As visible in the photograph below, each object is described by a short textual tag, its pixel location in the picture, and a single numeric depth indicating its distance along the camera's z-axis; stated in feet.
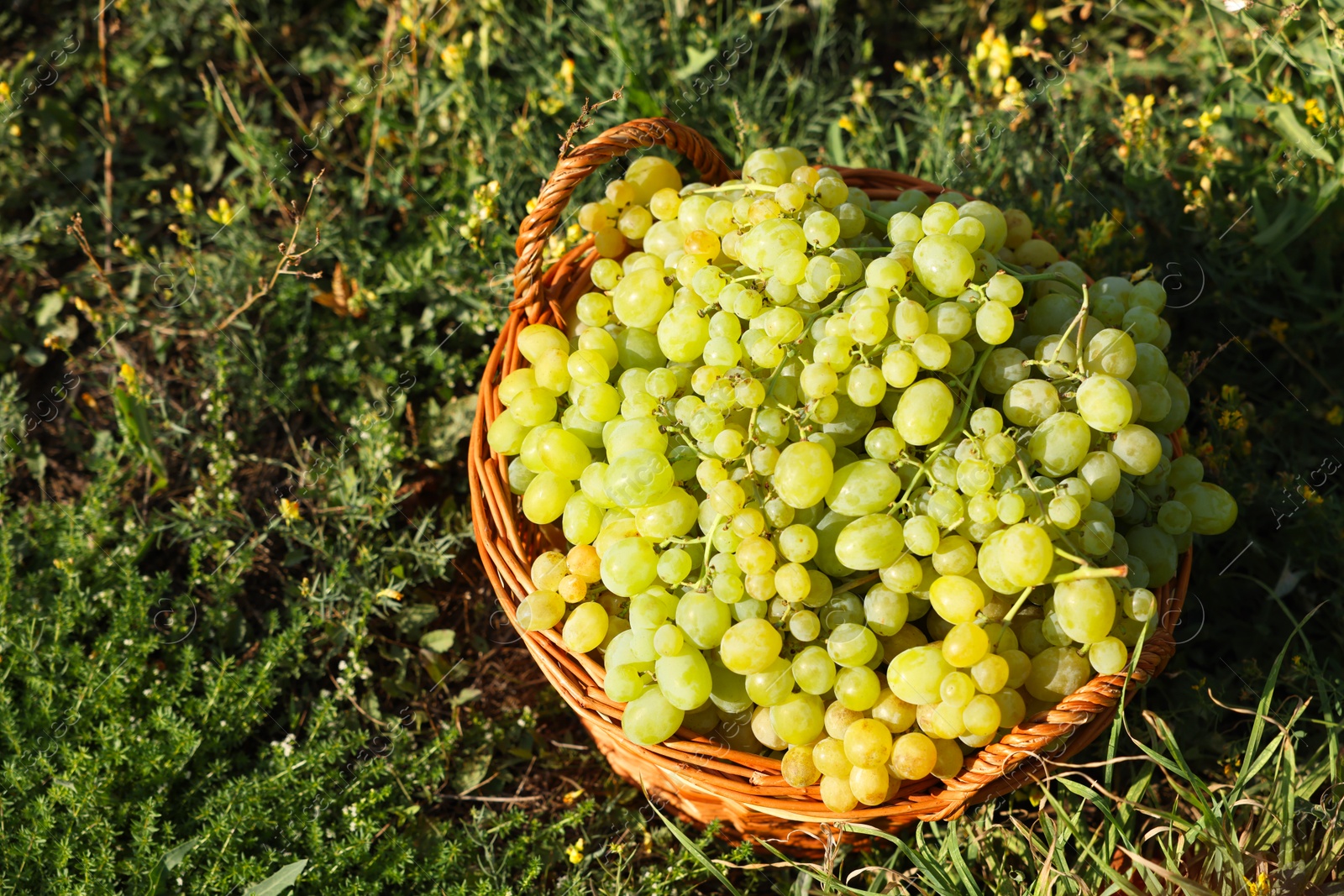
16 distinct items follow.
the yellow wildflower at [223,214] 3.80
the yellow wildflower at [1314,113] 3.60
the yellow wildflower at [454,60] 3.93
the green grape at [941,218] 3.23
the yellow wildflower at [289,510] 3.60
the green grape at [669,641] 3.13
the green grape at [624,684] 3.17
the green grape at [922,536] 3.09
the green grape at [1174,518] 3.21
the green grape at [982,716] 3.05
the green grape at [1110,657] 3.07
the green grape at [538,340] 3.39
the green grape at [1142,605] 3.09
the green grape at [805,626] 3.14
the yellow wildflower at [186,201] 3.84
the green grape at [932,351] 3.12
